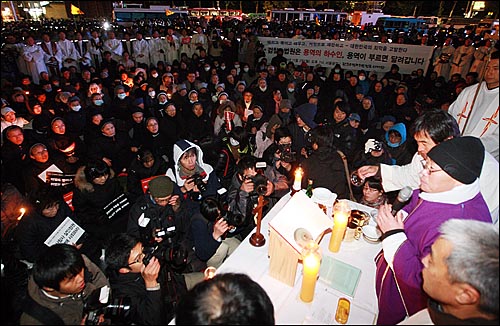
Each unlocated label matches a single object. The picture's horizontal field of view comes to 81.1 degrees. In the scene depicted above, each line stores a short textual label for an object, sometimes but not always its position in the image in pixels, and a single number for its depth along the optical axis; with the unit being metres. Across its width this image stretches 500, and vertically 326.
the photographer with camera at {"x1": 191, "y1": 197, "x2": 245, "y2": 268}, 2.93
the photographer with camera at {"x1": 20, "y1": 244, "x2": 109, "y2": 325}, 2.26
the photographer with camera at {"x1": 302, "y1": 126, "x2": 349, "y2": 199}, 3.98
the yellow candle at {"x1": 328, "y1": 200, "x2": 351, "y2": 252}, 2.21
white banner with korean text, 11.50
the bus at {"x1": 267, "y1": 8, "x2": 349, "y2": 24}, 29.78
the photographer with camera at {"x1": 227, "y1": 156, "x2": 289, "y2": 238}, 3.40
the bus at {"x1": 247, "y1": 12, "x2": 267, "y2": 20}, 36.61
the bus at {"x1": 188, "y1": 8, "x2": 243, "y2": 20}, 32.66
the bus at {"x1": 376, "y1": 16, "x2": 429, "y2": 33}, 26.44
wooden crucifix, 2.32
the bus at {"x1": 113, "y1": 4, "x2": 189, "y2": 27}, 23.86
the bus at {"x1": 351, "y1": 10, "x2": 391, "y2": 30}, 30.30
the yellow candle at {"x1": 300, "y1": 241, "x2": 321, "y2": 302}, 1.80
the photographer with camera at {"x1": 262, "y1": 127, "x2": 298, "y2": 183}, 4.74
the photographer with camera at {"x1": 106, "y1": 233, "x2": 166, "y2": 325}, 2.56
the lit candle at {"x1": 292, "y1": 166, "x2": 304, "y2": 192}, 2.71
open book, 2.04
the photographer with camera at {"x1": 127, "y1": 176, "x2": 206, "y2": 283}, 3.11
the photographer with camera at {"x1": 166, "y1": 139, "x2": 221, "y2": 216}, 3.85
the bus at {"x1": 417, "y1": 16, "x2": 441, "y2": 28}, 27.65
